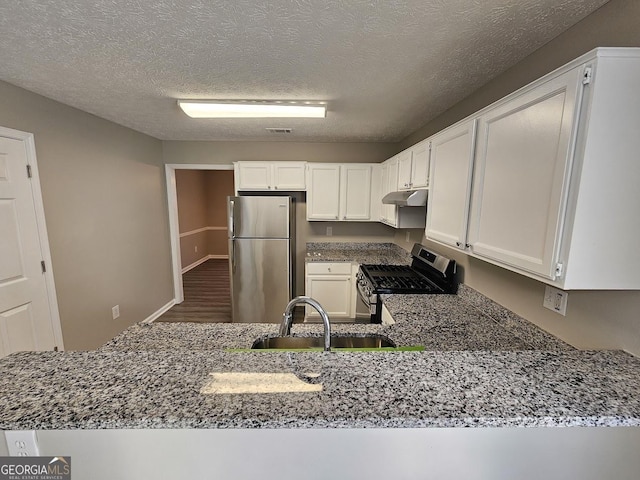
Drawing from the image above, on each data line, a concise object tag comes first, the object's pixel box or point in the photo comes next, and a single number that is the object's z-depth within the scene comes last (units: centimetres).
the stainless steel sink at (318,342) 130
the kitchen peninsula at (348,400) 60
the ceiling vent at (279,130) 290
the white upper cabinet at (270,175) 338
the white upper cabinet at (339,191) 337
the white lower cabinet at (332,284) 321
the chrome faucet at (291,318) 116
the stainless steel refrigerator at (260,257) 318
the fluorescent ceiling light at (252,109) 209
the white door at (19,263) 181
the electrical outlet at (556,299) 122
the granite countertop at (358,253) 324
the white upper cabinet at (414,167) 193
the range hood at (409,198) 199
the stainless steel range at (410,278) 209
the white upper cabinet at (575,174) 77
